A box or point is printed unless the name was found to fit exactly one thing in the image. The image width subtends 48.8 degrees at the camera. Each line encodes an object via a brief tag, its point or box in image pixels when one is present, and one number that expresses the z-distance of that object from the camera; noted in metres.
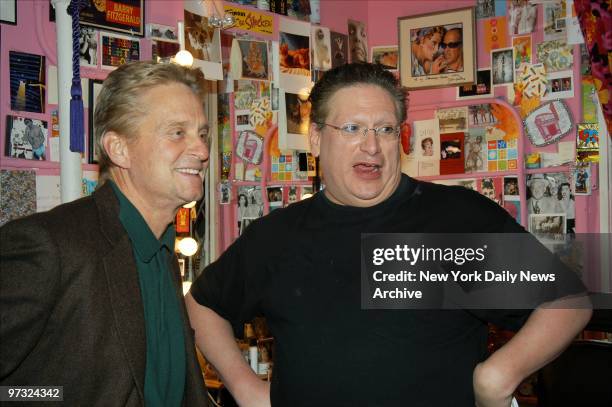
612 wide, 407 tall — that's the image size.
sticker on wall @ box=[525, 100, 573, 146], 3.40
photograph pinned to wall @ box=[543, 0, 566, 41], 3.38
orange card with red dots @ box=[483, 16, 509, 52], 3.59
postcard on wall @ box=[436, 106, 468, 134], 3.69
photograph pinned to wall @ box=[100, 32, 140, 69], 2.51
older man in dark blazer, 1.17
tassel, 1.92
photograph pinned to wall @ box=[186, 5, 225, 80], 2.76
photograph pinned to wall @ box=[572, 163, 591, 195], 3.30
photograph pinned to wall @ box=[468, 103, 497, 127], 3.62
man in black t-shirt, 1.45
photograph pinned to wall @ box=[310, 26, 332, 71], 3.50
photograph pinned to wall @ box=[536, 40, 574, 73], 3.39
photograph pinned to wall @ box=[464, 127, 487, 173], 3.62
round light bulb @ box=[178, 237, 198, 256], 2.88
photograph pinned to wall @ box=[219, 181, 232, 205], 3.22
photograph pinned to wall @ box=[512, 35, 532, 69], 3.52
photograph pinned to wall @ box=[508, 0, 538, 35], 3.49
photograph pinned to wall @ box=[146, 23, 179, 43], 2.66
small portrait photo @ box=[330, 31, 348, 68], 3.64
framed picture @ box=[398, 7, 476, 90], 3.66
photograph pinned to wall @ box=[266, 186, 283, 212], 3.40
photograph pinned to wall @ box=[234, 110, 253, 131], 3.30
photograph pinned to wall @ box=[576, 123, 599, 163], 3.31
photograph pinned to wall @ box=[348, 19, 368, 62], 3.78
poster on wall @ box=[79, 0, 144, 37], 2.44
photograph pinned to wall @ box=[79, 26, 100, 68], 2.43
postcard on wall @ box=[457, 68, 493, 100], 3.64
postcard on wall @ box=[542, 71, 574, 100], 3.39
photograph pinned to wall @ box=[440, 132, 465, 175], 3.68
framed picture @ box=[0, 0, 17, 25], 2.26
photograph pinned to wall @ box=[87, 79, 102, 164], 2.46
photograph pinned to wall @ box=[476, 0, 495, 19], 3.62
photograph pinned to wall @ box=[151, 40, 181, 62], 2.66
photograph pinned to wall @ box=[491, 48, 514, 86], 3.58
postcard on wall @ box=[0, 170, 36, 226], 2.22
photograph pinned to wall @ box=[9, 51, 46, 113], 2.29
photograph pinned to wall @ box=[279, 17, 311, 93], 3.34
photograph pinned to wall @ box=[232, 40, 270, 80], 3.20
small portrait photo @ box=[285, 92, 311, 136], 3.34
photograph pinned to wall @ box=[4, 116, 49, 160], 2.27
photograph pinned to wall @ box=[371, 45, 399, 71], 3.88
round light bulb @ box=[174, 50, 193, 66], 2.63
